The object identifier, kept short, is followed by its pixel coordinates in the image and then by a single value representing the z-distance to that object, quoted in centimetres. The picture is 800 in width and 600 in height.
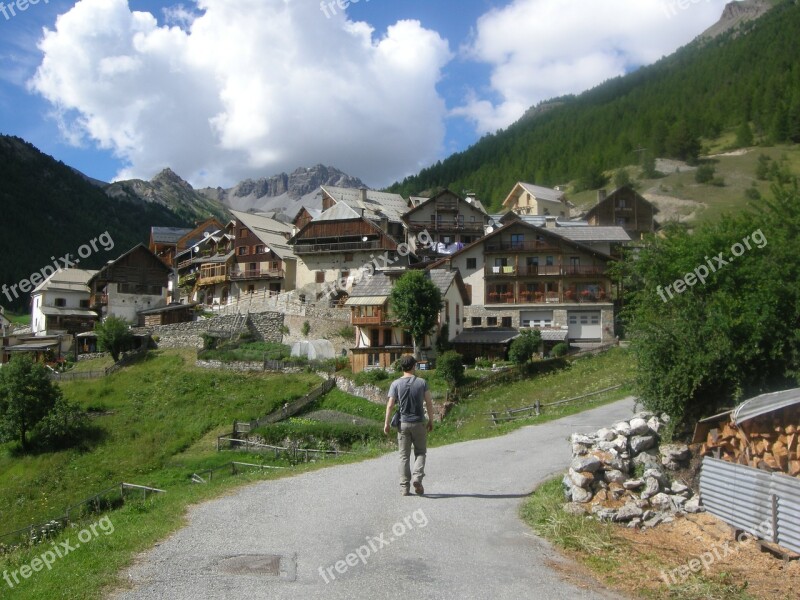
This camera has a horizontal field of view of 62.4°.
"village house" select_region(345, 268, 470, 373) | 4662
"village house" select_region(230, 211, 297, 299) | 7025
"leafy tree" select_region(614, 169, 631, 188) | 11378
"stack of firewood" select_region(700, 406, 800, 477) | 1066
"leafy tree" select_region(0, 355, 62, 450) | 3938
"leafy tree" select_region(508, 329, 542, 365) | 4212
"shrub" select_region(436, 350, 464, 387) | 3778
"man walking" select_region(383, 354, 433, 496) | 1199
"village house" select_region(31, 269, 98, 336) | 6938
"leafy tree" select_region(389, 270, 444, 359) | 4403
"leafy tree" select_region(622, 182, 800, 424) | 1457
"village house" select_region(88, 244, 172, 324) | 7050
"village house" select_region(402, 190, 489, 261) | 7175
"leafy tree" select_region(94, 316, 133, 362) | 5625
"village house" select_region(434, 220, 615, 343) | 5312
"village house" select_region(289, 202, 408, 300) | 6575
